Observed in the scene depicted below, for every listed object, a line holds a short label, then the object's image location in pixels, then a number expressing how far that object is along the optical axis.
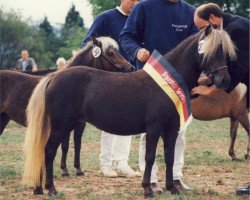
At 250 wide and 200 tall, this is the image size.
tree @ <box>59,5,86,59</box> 60.61
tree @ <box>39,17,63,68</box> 65.38
